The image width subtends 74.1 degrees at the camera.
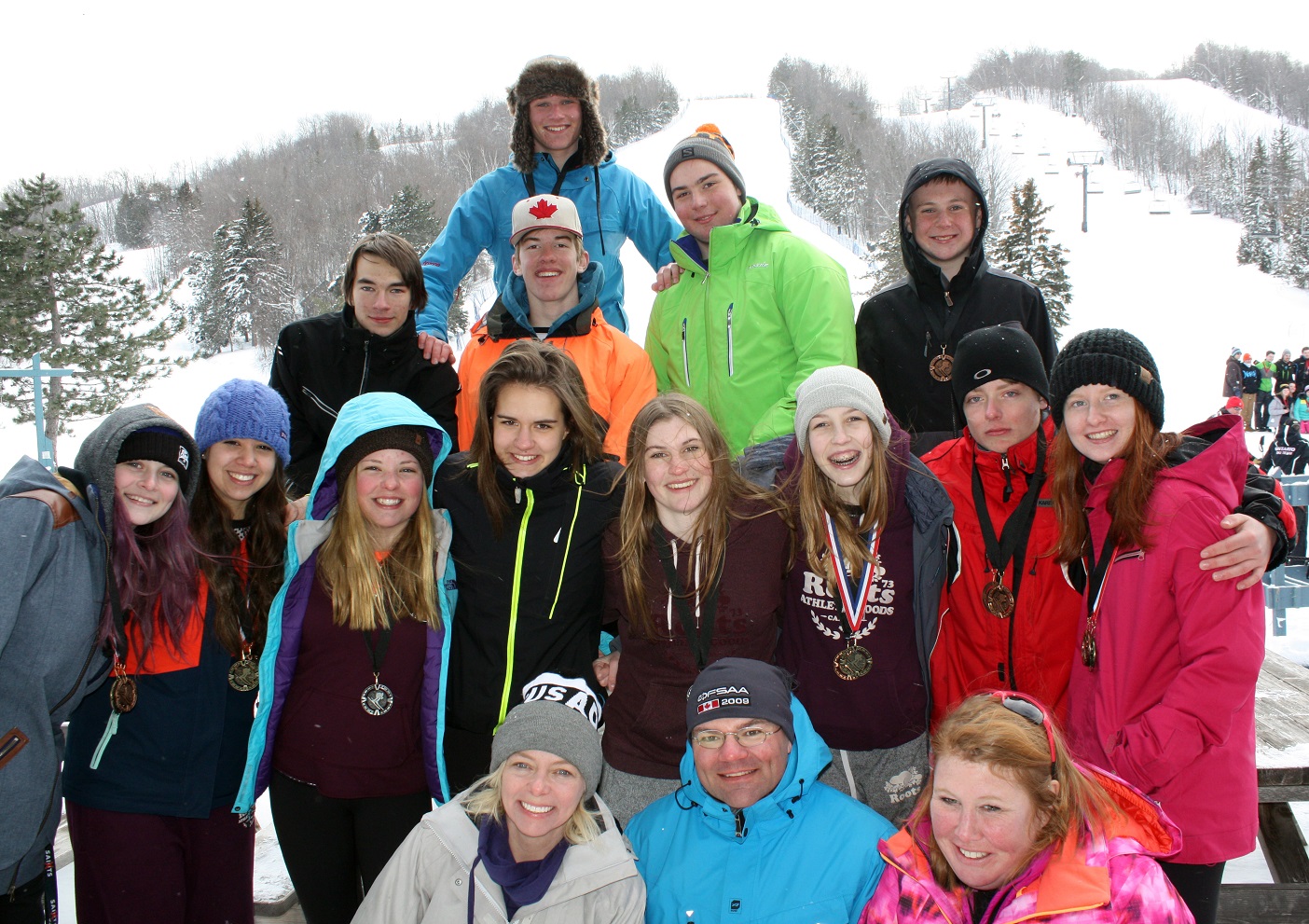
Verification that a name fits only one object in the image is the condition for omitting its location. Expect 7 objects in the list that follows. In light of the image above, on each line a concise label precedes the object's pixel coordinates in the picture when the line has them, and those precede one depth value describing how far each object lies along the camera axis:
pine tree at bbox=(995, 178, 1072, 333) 29.27
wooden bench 3.57
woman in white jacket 2.36
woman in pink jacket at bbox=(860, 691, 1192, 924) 2.01
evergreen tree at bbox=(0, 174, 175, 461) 26.84
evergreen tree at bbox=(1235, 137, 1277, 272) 41.47
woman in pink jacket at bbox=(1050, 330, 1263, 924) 2.31
